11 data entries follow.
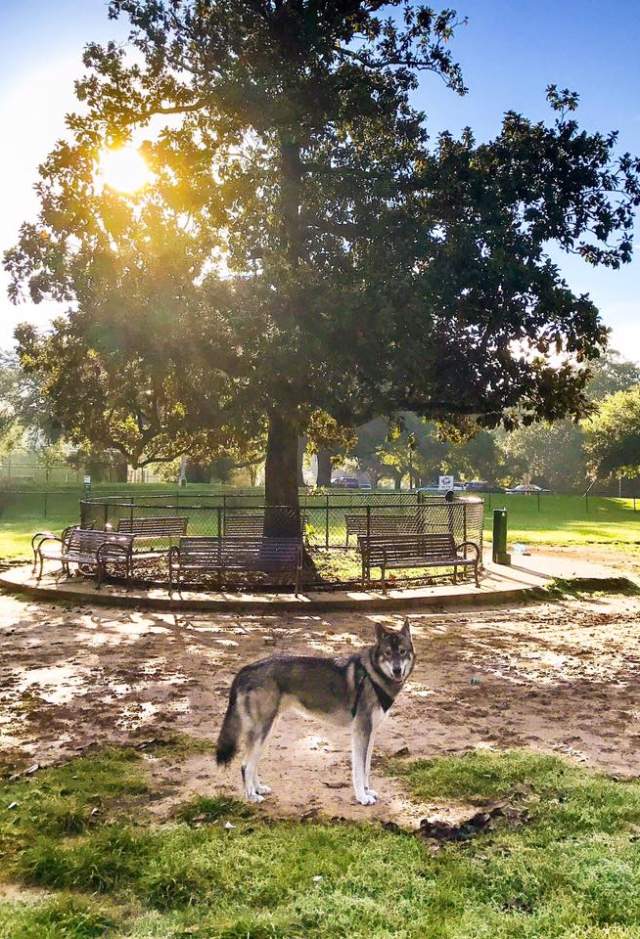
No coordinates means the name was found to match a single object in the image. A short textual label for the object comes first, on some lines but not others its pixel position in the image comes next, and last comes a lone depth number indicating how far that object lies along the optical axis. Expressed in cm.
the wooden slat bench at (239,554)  1462
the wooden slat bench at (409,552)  1491
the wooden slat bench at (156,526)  1755
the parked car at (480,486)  8209
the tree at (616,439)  5456
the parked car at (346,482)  8994
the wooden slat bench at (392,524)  1858
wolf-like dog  509
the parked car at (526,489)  7718
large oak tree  1577
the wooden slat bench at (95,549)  1480
